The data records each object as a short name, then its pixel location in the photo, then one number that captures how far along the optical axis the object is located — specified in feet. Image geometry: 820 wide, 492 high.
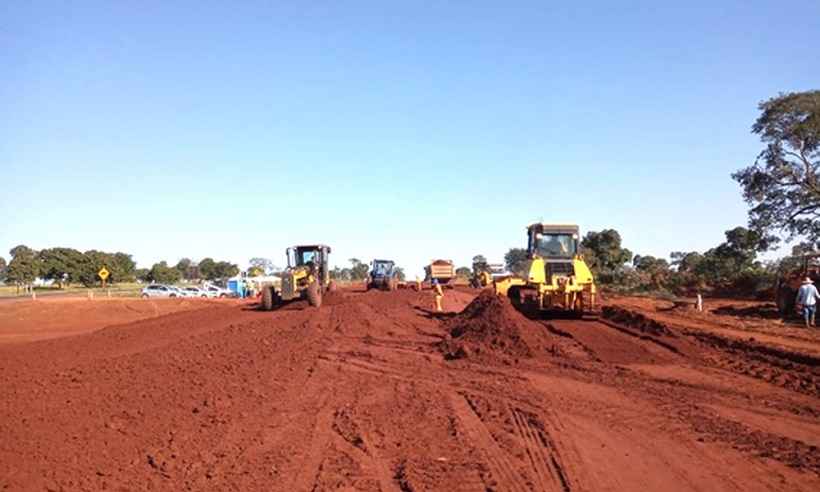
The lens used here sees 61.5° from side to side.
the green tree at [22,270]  273.75
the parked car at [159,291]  185.78
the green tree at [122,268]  291.26
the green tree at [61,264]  279.49
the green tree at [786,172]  108.78
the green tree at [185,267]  435.12
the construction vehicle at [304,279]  95.91
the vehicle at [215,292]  200.99
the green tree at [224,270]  388.16
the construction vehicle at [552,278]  68.28
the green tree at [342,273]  462.48
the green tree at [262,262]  414.17
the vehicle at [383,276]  169.32
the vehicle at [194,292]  192.54
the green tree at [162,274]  331.16
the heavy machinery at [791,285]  79.21
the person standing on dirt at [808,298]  69.92
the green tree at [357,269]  449.06
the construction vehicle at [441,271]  202.80
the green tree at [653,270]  157.89
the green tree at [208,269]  398.21
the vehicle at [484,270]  143.17
